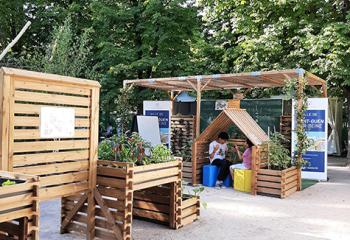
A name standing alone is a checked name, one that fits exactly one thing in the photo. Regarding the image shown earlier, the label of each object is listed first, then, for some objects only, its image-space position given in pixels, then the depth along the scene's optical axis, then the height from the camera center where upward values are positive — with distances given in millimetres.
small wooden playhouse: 8625 -183
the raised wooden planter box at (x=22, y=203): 3037 -687
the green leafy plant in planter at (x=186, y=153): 10414 -817
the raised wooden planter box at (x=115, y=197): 4586 -909
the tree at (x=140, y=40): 14000 +3279
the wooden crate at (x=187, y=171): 9727 -1207
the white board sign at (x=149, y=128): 11461 -123
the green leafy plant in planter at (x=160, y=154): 5367 -442
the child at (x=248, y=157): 8562 -717
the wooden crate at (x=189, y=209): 5742 -1329
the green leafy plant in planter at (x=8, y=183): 3133 -521
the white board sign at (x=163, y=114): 12680 +352
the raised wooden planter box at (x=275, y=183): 7934 -1205
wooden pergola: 8977 +1280
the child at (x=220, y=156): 9203 -763
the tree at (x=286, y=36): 11891 +3259
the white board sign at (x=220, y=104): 14531 +837
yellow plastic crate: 8453 -1230
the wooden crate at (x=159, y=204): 5562 -1232
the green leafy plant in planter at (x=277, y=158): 8398 -699
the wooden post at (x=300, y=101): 8477 +604
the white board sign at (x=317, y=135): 9914 -201
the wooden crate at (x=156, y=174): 4766 -681
